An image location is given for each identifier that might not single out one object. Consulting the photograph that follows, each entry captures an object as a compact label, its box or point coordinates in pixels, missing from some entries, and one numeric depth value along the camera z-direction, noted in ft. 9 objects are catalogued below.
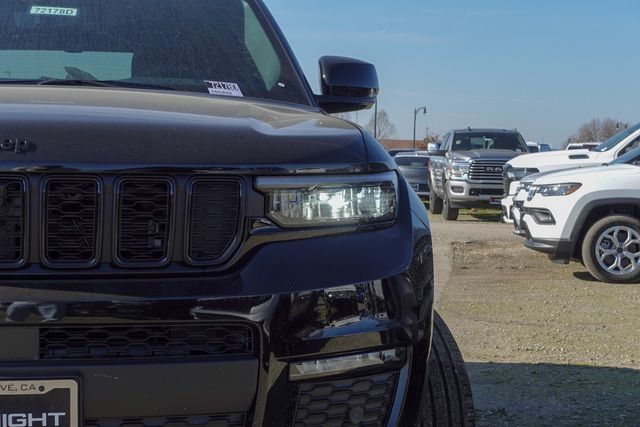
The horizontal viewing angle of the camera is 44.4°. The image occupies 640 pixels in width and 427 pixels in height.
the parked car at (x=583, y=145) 86.91
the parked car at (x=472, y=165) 53.47
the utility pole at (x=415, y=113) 200.33
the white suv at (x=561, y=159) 38.40
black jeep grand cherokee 5.71
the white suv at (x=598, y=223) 28.60
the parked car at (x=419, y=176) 71.10
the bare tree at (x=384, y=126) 245.45
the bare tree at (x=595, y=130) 286.66
